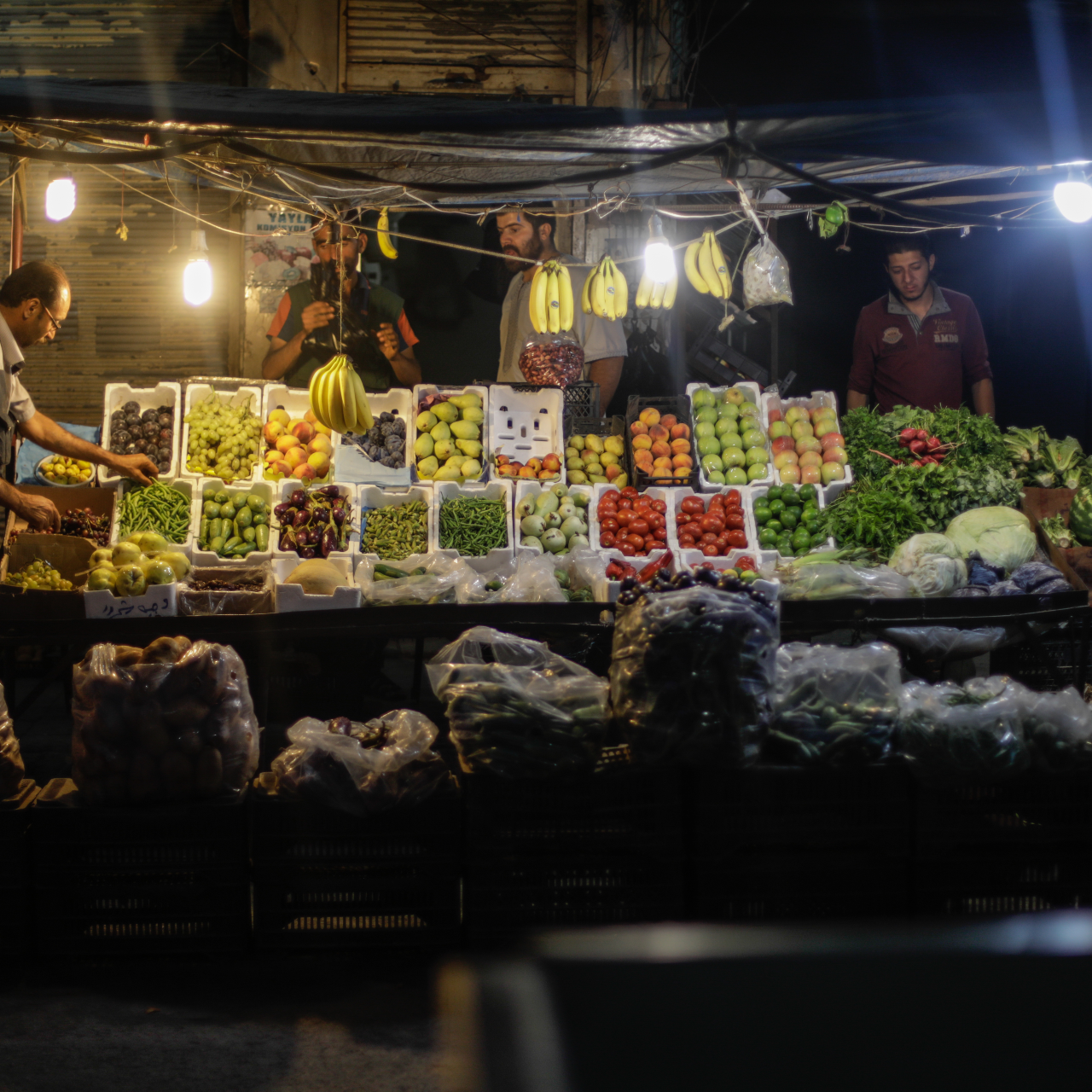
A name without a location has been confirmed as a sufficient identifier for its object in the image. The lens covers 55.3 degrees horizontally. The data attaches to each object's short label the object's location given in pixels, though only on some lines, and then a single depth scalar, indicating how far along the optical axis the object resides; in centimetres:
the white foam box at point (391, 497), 680
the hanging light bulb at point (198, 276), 717
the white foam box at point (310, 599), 563
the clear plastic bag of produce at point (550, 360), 737
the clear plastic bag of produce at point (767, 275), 627
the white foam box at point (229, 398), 689
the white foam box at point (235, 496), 634
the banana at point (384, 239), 631
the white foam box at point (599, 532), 659
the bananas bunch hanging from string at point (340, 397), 605
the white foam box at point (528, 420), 731
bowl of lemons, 689
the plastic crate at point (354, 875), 327
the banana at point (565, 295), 670
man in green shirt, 764
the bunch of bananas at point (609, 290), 671
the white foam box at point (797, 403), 753
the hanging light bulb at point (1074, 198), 611
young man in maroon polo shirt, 816
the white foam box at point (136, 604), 527
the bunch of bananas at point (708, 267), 646
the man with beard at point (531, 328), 785
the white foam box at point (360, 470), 696
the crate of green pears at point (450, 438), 706
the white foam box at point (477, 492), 687
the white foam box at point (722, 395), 709
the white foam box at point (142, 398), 700
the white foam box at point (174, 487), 637
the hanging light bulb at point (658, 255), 645
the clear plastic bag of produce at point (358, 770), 325
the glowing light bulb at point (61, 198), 616
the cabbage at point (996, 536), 617
